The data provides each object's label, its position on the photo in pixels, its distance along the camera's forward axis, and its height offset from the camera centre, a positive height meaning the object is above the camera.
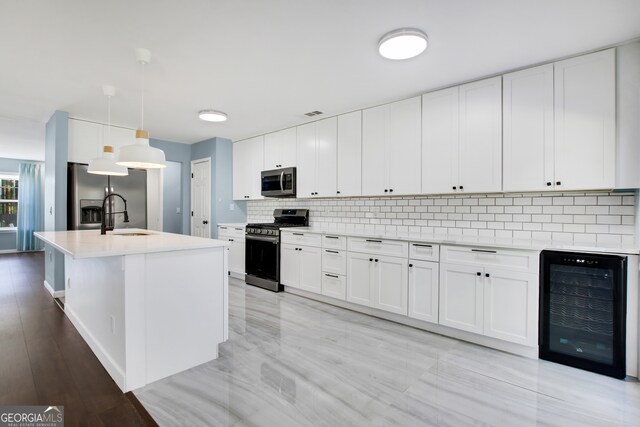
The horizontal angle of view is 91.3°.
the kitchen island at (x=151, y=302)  2.01 -0.64
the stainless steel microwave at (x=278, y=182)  4.71 +0.47
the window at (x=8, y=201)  8.09 +0.29
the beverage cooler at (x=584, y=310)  2.19 -0.72
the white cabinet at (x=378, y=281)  3.18 -0.74
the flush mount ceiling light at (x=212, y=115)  4.02 +1.26
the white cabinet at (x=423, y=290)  2.95 -0.75
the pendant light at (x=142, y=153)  2.50 +0.48
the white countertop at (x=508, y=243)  2.26 -0.26
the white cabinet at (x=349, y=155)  3.94 +0.74
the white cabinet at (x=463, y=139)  2.90 +0.73
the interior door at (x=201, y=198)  5.70 +0.27
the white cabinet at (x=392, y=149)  3.43 +0.74
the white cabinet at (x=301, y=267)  3.99 -0.73
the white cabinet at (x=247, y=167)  5.32 +0.79
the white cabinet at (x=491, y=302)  2.48 -0.75
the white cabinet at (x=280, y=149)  4.79 +1.01
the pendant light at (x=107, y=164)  3.19 +0.49
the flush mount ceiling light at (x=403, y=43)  2.20 +1.25
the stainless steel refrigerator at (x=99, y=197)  4.40 +0.23
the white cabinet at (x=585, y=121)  2.38 +0.72
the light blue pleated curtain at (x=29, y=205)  8.05 +0.18
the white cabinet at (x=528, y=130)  2.62 +0.72
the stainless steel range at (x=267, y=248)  4.49 -0.54
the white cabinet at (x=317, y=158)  4.24 +0.77
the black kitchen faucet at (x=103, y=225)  3.09 -0.13
